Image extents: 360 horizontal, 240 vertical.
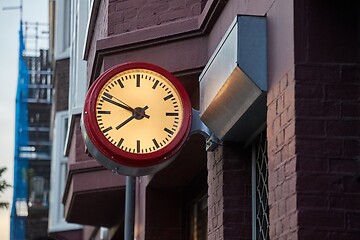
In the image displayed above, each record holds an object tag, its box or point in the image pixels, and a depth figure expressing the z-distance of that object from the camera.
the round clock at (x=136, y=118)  7.87
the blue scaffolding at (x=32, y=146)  47.09
